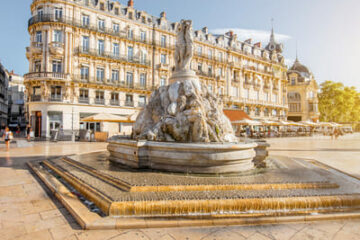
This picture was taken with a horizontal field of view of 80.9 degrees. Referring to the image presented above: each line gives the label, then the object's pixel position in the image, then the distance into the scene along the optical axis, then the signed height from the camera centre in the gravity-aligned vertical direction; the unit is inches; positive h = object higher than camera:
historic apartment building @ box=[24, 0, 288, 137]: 937.5 +335.2
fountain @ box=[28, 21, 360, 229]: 136.9 -49.1
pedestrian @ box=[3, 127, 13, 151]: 481.2 -25.9
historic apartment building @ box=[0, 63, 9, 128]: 1959.2 +294.8
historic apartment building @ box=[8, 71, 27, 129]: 2404.0 +266.7
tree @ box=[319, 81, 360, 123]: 1975.9 +232.7
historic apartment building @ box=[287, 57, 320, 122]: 1916.8 +277.9
